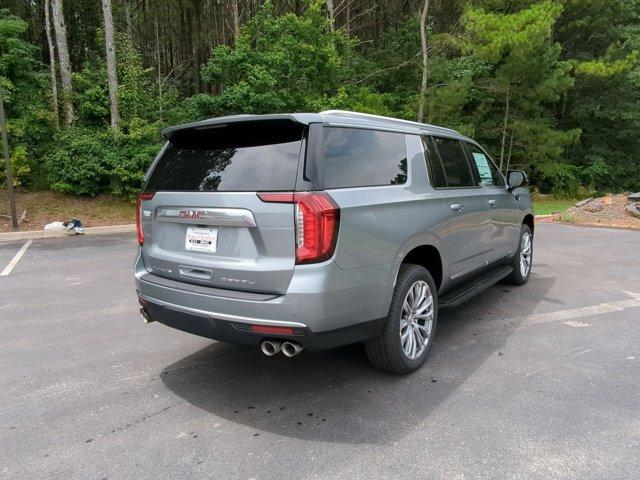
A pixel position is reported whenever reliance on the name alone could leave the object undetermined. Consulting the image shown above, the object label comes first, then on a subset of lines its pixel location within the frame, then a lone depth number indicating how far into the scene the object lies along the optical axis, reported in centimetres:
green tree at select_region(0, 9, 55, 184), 1466
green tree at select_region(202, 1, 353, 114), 1731
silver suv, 282
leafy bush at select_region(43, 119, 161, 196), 1499
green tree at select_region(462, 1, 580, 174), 1834
